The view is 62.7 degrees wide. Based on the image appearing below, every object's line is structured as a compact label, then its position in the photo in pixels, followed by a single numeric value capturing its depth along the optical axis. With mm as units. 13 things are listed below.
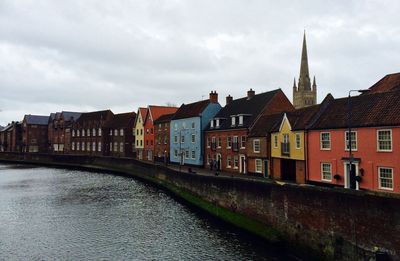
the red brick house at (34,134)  123000
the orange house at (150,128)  75750
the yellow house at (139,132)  79938
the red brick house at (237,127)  47656
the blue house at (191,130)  58719
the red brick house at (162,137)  69250
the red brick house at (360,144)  25984
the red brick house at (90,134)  94625
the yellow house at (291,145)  34906
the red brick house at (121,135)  87188
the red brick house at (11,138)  126062
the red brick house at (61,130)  110400
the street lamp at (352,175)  26544
